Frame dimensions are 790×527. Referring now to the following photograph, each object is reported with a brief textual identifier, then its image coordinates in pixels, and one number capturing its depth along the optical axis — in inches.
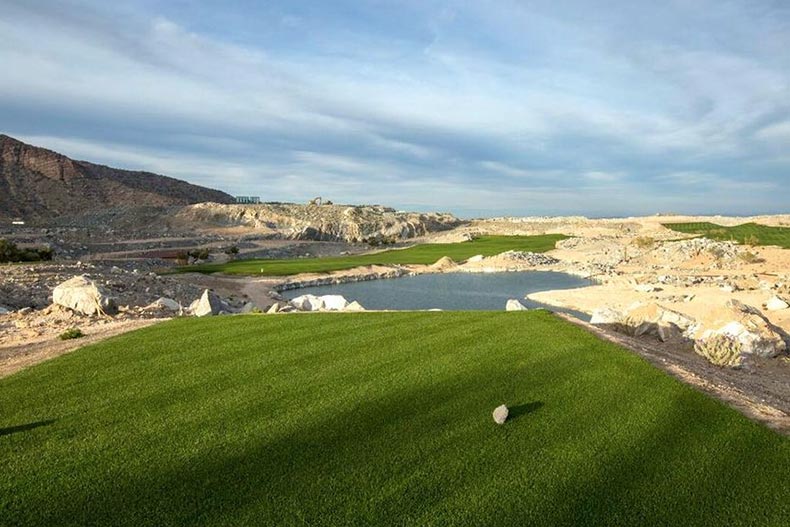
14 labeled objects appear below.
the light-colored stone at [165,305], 597.5
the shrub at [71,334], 378.9
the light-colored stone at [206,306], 566.6
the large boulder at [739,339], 425.0
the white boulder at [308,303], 757.9
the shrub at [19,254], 1132.5
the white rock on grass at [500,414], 201.6
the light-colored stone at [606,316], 535.8
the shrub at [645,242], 1915.1
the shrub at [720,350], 411.8
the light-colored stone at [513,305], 543.7
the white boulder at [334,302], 761.0
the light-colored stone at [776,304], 748.6
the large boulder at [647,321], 492.4
